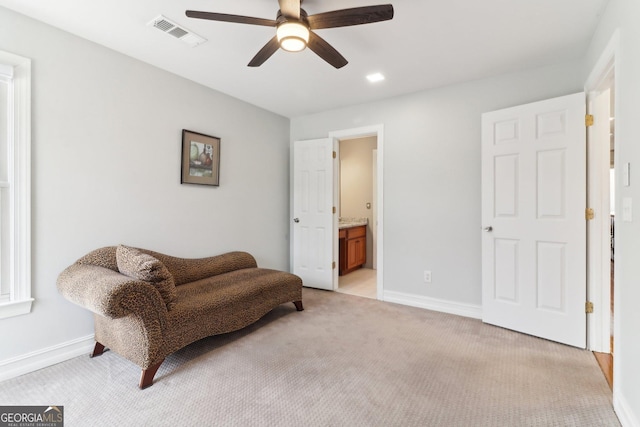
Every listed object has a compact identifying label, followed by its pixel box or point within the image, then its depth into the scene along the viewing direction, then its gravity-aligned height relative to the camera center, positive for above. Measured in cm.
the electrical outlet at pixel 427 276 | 335 -69
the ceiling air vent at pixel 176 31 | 210 +133
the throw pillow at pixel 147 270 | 195 -38
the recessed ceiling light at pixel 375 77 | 296 +136
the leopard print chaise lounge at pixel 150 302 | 180 -66
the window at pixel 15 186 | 199 +17
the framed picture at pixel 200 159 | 304 +57
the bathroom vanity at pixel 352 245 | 484 -54
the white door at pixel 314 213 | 400 +0
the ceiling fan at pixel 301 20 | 162 +109
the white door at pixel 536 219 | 242 -4
